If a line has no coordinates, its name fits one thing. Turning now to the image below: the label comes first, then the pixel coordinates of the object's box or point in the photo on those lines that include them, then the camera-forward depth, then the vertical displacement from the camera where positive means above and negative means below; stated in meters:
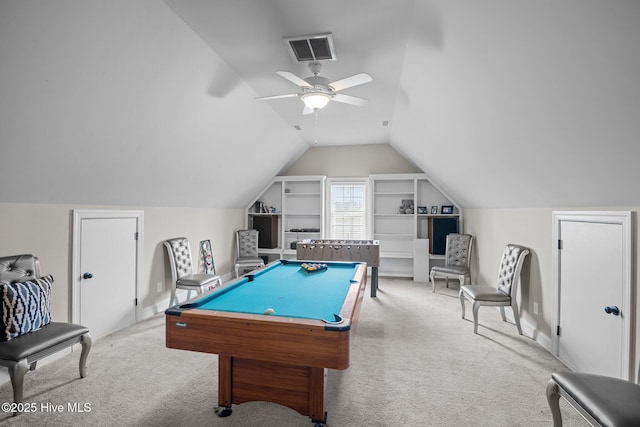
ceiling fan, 2.66 +1.20
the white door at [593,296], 2.24 -0.65
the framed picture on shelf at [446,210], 6.25 +0.15
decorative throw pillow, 2.13 -0.68
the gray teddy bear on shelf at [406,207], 6.43 +0.21
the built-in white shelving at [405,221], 6.19 -0.10
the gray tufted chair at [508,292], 3.55 -0.89
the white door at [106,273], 3.18 -0.65
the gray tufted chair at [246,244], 6.38 -0.60
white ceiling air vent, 2.62 +1.54
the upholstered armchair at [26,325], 2.02 -0.82
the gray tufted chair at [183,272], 4.05 -0.80
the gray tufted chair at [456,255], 5.26 -0.71
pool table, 1.66 -0.69
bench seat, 1.42 -0.91
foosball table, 4.98 -0.60
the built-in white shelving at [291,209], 6.84 +0.16
